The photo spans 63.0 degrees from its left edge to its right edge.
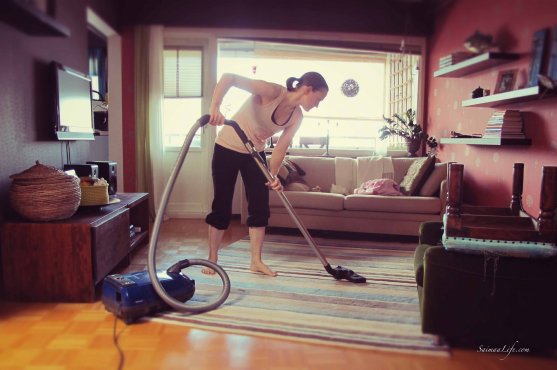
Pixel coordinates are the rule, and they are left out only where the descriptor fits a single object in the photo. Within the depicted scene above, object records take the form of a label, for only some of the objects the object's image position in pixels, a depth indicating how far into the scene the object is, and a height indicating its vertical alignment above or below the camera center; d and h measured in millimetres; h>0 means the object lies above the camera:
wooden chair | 1611 -279
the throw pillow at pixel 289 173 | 4148 -286
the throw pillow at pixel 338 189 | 4262 -433
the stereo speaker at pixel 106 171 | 3281 -237
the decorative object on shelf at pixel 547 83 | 2520 +360
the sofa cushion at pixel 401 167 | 4359 -215
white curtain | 4738 +368
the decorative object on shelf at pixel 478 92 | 3533 +418
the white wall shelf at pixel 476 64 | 3158 +631
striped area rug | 1886 -796
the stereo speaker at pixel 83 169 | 2959 -204
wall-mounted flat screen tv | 2893 +221
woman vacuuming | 2463 -6
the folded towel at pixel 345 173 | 4414 -290
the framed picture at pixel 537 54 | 2768 +577
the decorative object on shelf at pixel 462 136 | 3639 +81
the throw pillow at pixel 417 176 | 3977 -276
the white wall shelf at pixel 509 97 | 2658 +321
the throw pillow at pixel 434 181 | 3930 -314
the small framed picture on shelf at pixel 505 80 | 3193 +472
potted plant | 4816 +146
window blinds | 4953 +742
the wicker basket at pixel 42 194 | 2213 -282
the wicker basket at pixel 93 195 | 2572 -326
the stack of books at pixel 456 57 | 3809 +745
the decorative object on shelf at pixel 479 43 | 3392 +781
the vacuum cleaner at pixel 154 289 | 1965 -675
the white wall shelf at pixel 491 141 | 2947 +38
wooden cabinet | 2189 -594
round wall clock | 6941 +844
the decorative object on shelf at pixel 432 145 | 4668 +2
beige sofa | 3779 -559
